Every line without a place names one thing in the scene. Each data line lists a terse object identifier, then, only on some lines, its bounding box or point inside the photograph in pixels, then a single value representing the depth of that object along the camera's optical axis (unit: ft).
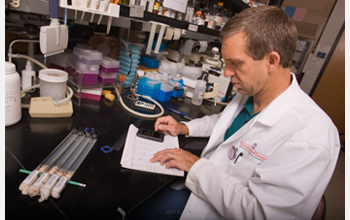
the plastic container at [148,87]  4.88
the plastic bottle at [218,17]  7.12
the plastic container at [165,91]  5.10
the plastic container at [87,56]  4.08
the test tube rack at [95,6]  3.19
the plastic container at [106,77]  4.45
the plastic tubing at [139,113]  4.11
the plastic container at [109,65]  4.43
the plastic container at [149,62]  5.82
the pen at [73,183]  2.21
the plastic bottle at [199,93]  5.38
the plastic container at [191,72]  6.48
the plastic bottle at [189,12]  6.24
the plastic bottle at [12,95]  2.67
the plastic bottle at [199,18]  6.56
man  2.29
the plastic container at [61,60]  4.24
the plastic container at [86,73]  4.01
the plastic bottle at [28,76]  3.66
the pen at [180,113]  4.62
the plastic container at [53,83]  3.40
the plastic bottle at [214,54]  7.37
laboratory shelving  3.04
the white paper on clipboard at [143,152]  2.72
